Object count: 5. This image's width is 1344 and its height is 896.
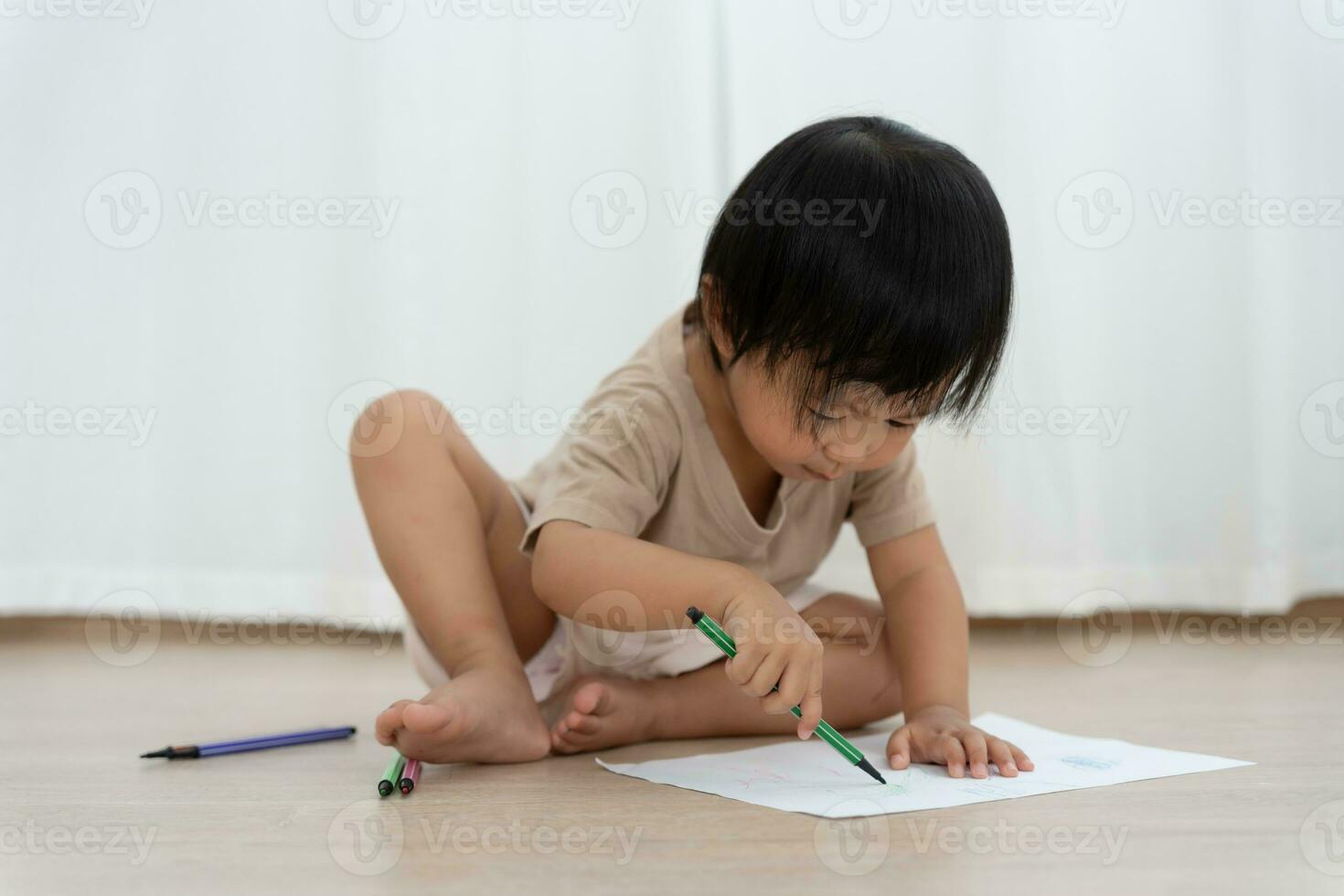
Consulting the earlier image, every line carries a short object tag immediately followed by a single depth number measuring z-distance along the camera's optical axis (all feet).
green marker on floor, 2.40
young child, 2.44
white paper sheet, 2.28
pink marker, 2.41
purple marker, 2.80
